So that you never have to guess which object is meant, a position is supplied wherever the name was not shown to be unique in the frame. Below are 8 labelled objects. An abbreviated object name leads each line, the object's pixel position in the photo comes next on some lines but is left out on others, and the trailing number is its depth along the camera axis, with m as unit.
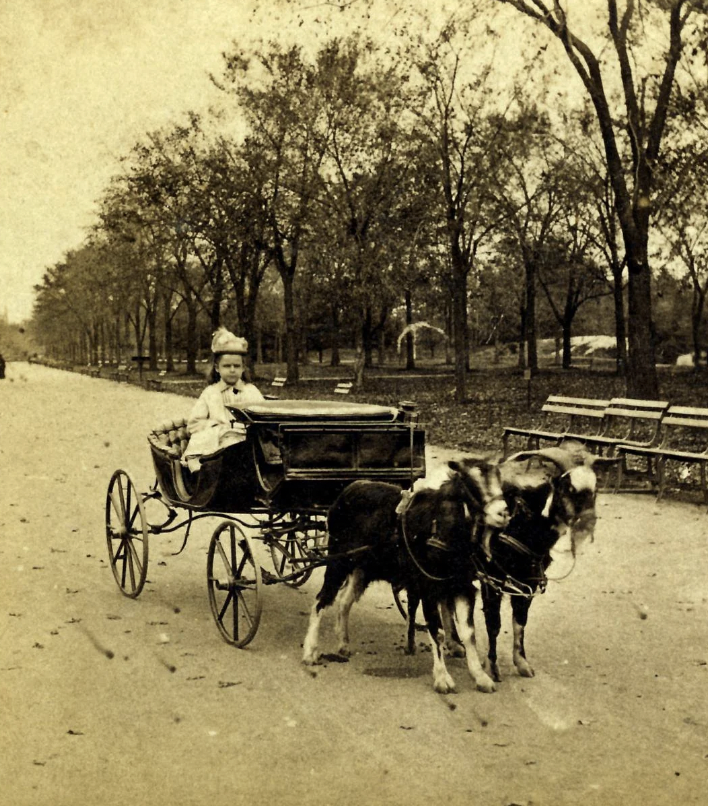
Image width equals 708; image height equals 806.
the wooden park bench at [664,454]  11.13
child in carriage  7.11
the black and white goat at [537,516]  4.87
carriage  6.16
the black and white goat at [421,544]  5.12
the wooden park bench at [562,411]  13.60
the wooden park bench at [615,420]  12.47
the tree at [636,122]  14.61
